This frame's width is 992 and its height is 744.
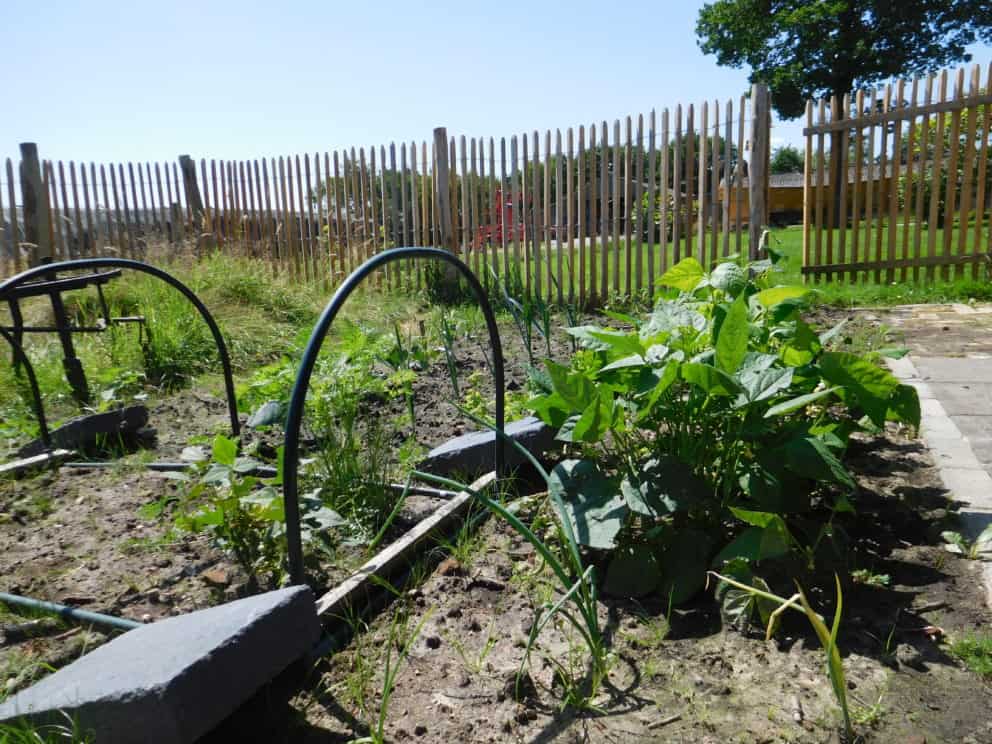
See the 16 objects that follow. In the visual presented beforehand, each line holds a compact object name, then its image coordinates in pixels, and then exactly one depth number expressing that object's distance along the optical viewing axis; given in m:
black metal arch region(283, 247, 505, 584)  1.51
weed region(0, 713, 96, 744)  1.19
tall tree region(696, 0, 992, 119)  28.05
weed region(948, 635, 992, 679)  1.35
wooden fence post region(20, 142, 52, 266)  9.39
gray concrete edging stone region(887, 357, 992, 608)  1.93
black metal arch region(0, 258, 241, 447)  2.71
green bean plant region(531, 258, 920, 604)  1.62
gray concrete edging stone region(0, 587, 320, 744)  1.16
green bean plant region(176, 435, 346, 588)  1.89
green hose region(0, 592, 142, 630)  1.71
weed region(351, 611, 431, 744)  1.28
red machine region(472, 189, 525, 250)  7.44
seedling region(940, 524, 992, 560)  1.76
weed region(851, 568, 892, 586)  1.66
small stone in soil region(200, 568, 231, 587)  1.95
